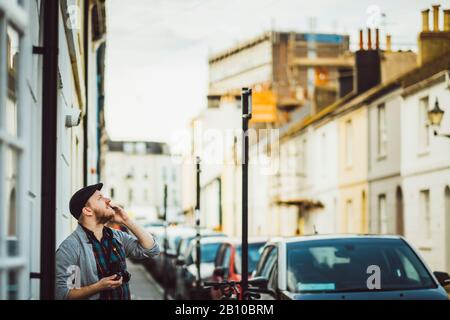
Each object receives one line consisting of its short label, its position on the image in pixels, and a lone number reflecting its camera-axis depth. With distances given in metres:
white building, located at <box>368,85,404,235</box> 24.23
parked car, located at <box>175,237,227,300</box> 15.59
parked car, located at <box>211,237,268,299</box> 12.96
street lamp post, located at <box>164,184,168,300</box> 16.50
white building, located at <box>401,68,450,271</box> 13.86
